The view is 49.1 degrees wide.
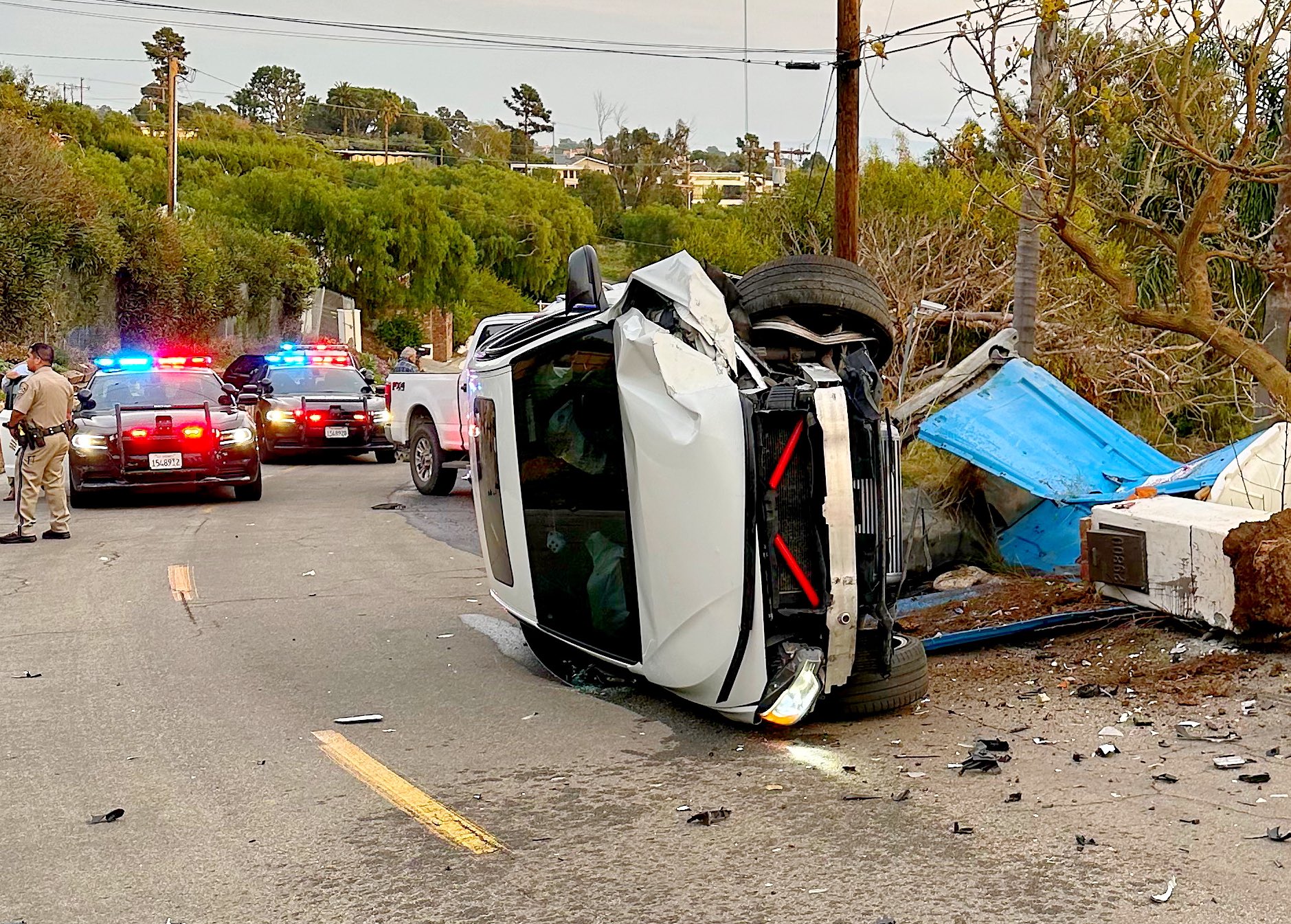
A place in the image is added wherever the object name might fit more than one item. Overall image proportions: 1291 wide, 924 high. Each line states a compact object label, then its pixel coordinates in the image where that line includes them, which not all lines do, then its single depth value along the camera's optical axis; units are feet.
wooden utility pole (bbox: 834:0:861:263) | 53.88
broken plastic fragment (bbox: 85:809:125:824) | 18.38
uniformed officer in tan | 46.75
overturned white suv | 19.86
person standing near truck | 83.56
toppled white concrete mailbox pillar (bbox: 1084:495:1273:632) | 24.97
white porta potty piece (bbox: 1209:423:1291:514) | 29.27
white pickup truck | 59.41
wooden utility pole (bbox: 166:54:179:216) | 151.12
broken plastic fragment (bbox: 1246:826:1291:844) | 16.63
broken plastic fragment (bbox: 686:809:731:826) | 17.94
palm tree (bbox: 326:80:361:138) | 466.29
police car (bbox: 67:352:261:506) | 54.65
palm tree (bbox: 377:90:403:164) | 426.10
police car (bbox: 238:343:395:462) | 76.02
